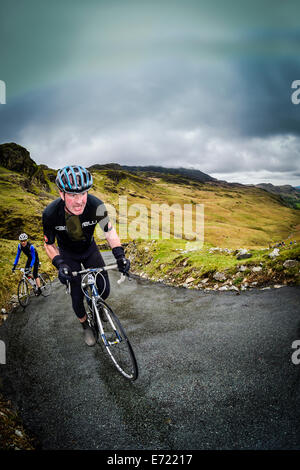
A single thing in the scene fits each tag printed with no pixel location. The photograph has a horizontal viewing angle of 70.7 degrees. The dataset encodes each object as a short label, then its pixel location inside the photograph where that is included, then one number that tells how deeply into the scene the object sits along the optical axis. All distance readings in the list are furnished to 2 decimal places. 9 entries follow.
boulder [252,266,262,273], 8.64
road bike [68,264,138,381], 4.52
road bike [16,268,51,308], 10.24
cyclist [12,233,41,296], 10.95
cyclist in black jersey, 4.73
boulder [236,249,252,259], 10.45
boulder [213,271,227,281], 9.30
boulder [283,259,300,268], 7.84
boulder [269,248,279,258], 8.88
